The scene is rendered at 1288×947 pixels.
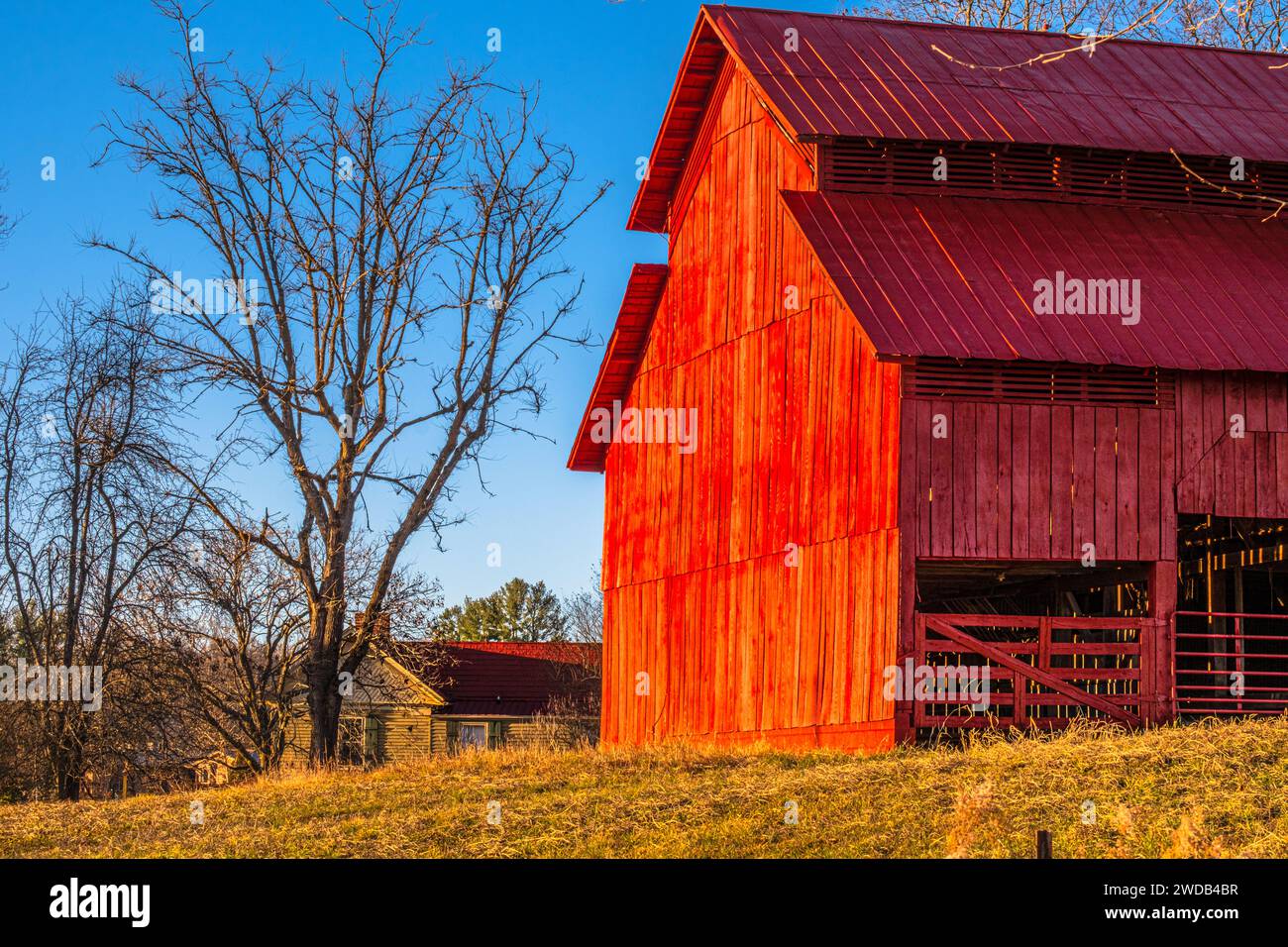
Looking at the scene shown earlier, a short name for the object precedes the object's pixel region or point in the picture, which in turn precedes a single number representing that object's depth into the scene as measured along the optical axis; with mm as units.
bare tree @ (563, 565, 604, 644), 75625
